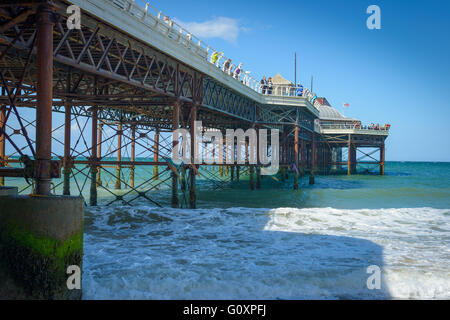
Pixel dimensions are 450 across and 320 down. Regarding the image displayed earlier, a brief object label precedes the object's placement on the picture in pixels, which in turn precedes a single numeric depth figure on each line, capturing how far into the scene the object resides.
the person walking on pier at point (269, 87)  34.42
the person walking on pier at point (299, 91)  35.61
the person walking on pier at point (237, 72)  28.38
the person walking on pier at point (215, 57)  24.09
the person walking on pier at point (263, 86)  34.88
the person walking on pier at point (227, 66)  26.31
